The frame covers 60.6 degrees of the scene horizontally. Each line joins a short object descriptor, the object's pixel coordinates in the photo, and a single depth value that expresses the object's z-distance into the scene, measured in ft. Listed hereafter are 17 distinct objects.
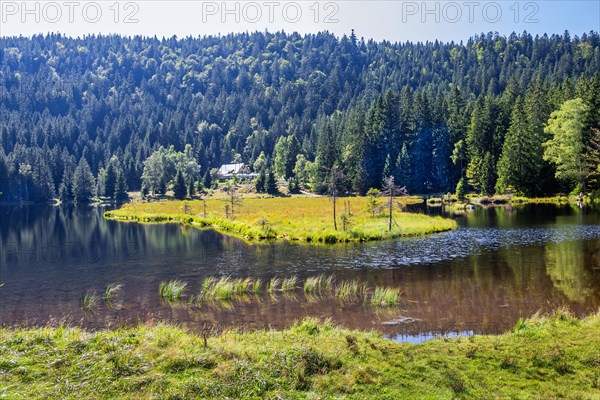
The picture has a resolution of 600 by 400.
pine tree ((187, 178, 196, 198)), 411.75
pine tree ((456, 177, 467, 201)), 297.33
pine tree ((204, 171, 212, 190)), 451.94
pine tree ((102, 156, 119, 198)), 455.22
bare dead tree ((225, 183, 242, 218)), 276.68
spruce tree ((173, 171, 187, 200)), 399.85
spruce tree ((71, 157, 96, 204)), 445.78
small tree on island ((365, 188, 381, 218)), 191.60
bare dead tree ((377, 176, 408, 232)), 160.56
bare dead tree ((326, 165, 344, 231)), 168.14
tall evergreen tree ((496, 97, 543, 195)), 278.26
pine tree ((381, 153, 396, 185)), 362.29
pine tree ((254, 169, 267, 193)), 408.46
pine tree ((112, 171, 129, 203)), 449.48
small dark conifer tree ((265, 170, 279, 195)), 399.03
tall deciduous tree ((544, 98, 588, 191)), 248.52
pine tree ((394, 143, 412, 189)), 361.71
